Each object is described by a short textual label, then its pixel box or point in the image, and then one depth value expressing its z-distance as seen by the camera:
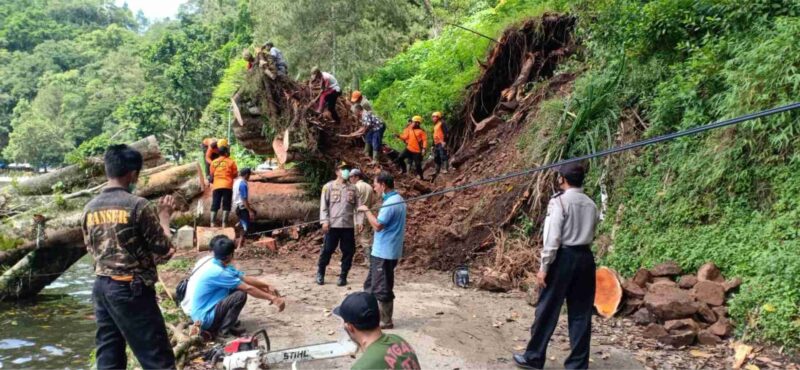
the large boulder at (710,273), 5.60
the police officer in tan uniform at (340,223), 7.49
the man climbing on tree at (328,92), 10.84
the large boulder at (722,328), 5.09
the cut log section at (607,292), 6.06
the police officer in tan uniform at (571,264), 4.25
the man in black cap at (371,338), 2.48
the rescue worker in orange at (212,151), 10.81
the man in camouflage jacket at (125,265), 3.47
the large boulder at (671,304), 5.31
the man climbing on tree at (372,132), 11.09
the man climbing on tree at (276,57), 10.53
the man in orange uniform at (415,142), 11.59
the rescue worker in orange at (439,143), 11.95
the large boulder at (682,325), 5.18
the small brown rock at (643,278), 6.12
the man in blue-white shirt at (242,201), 9.87
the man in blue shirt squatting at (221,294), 5.09
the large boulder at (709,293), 5.32
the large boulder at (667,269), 6.00
